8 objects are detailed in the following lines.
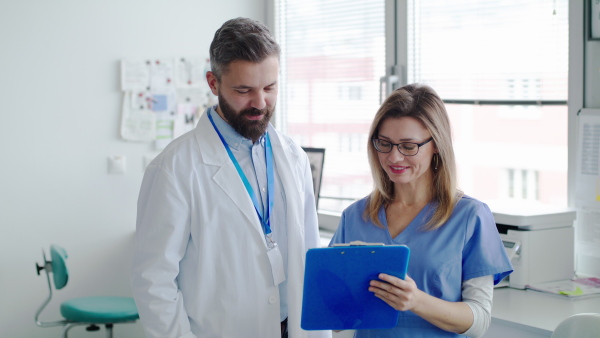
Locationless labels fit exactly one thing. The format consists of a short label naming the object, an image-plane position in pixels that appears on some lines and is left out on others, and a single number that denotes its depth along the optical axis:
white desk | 2.05
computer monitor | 3.39
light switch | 3.48
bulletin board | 3.54
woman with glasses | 1.64
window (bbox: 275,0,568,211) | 2.76
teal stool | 2.96
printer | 2.45
